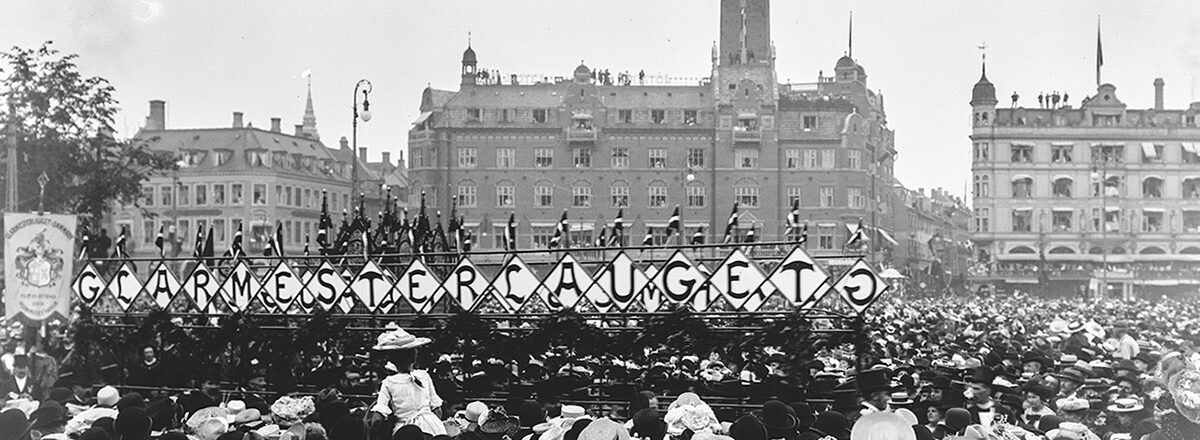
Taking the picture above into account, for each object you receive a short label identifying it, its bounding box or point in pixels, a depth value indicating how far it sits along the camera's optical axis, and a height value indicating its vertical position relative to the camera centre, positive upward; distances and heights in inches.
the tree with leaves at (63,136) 1434.5 +99.1
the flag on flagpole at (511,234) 946.1 -9.9
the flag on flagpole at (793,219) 617.9 +1.2
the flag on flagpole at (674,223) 715.4 -1.0
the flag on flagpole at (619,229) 775.7 -4.9
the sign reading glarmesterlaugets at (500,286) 594.9 -35.1
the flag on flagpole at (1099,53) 2424.6 +329.0
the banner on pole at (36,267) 769.6 -28.1
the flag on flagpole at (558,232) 928.2 -8.3
